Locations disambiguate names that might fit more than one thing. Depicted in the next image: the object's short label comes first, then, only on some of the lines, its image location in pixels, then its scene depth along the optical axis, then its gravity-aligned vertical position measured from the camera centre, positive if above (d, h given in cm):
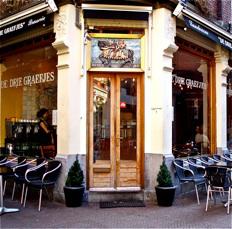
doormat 823 -169
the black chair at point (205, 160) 977 -92
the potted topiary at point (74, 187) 809 -127
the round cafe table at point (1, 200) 751 -145
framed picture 888 +170
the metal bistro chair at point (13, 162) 950 -90
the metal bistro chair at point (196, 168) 924 -104
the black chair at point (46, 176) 817 -109
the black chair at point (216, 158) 1059 -91
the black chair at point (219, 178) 782 -107
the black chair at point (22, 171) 855 -101
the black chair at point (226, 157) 1079 -91
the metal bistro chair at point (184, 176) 867 -116
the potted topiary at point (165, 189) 820 -134
